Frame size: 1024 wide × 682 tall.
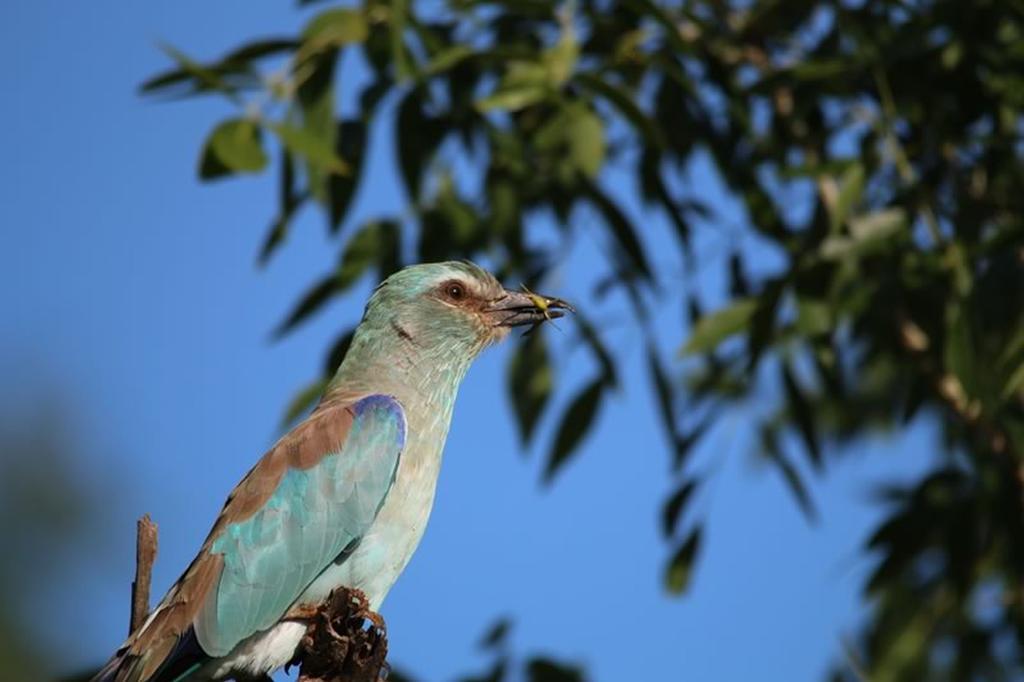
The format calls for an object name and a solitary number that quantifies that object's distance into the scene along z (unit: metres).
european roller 8.46
